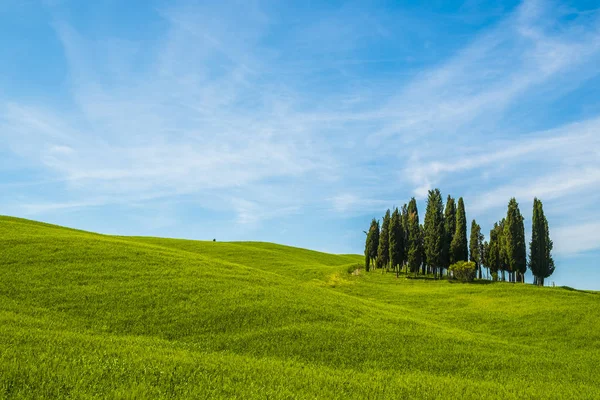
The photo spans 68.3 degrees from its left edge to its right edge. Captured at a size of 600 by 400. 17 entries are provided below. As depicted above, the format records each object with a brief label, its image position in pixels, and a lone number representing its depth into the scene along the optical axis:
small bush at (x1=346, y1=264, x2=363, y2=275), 98.19
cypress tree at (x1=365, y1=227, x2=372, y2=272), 105.47
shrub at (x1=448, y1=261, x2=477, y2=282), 84.06
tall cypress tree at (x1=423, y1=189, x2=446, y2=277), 91.12
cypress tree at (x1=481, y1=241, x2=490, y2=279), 97.00
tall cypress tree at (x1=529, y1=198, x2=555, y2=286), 86.19
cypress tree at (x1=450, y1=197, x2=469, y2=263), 90.94
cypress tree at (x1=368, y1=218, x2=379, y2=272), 109.31
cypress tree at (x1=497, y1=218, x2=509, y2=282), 91.25
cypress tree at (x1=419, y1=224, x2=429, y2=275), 95.44
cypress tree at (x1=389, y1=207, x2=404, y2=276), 98.12
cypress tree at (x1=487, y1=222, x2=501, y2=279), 94.31
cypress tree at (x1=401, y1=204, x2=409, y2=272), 99.00
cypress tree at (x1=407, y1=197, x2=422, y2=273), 94.75
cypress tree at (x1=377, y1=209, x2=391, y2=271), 103.62
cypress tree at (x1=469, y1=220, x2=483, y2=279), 96.50
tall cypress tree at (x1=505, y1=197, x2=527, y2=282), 86.25
